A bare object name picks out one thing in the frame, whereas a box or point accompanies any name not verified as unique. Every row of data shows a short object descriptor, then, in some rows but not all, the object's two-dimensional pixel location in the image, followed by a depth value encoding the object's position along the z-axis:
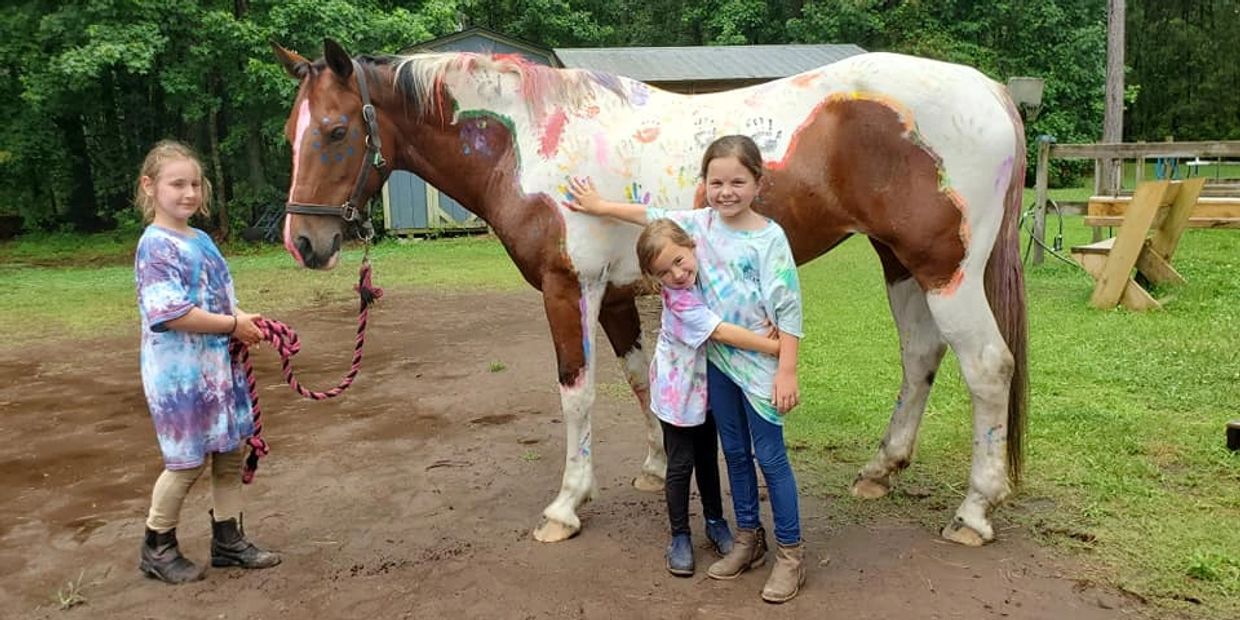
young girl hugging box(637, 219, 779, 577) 2.78
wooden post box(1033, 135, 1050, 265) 9.96
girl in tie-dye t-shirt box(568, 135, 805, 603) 2.73
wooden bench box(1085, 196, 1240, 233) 8.30
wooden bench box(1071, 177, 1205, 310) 7.52
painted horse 3.18
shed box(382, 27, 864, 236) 17.14
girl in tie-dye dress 2.91
